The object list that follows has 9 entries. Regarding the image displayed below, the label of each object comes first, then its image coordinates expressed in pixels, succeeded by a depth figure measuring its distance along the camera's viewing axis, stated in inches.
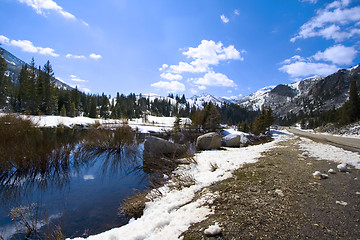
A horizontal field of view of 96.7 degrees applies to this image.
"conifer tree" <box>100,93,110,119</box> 2650.1
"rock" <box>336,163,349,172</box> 201.2
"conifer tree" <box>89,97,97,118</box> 2423.7
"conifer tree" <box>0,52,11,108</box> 1269.2
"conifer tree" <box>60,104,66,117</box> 1825.8
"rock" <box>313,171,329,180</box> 181.5
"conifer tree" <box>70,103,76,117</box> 2019.4
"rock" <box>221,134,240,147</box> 640.4
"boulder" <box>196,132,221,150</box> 550.9
